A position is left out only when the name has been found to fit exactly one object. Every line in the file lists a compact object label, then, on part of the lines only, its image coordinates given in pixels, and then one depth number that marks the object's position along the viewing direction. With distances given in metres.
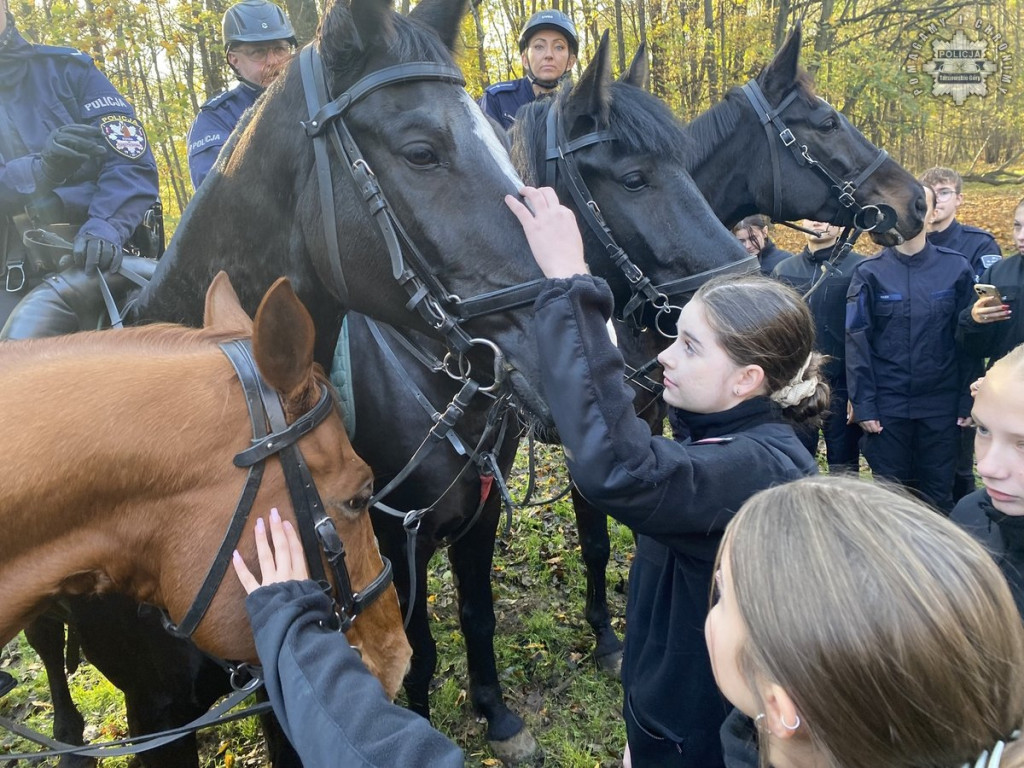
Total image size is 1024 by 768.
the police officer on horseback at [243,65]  3.27
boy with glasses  5.25
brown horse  1.46
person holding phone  4.44
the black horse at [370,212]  2.01
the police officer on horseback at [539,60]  4.79
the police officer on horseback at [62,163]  2.73
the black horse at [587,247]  2.87
